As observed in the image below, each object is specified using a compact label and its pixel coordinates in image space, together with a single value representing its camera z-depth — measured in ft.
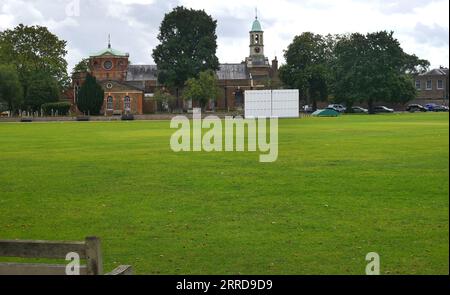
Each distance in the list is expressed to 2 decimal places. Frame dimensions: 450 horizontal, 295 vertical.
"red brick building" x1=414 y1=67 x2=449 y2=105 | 377.50
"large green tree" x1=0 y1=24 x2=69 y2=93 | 300.40
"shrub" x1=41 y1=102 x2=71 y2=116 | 297.33
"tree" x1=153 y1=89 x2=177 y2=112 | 327.88
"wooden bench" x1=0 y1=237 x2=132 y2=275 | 21.07
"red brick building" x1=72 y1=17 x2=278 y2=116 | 335.67
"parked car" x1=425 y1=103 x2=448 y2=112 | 323.78
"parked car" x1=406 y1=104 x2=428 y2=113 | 332.68
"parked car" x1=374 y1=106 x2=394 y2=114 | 318.65
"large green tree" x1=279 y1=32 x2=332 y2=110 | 311.88
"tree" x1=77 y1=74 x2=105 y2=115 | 297.53
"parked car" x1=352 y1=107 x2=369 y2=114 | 330.40
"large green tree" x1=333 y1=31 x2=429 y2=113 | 288.10
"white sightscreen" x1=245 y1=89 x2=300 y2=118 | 263.49
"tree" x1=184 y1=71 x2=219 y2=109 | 297.61
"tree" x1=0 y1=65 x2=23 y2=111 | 269.23
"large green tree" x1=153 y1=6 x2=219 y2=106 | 298.15
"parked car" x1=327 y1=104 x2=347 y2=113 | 331.90
